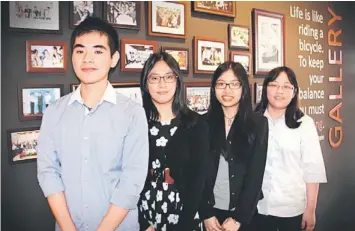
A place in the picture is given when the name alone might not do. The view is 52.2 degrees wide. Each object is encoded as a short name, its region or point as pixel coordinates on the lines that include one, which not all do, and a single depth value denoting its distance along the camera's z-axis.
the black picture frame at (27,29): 1.77
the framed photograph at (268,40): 3.02
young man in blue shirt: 1.42
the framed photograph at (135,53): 2.20
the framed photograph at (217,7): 2.59
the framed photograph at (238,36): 2.82
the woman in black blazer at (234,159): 1.85
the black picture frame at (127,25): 2.10
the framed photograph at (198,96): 2.55
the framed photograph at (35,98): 1.83
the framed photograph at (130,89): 2.18
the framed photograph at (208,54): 2.59
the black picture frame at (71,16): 1.97
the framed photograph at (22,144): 1.80
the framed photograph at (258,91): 3.04
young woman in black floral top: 1.72
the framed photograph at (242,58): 2.84
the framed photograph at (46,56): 1.84
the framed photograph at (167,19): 2.32
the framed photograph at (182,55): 2.44
